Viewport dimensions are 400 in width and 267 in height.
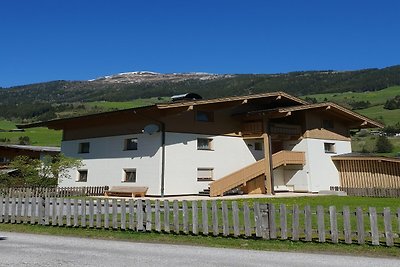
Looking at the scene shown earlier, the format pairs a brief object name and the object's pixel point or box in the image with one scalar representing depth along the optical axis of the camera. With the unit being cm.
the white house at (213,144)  2478
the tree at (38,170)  2530
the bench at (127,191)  2475
